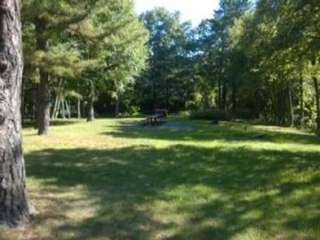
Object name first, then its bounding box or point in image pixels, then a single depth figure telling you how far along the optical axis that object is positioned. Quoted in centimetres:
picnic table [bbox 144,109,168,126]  2003
